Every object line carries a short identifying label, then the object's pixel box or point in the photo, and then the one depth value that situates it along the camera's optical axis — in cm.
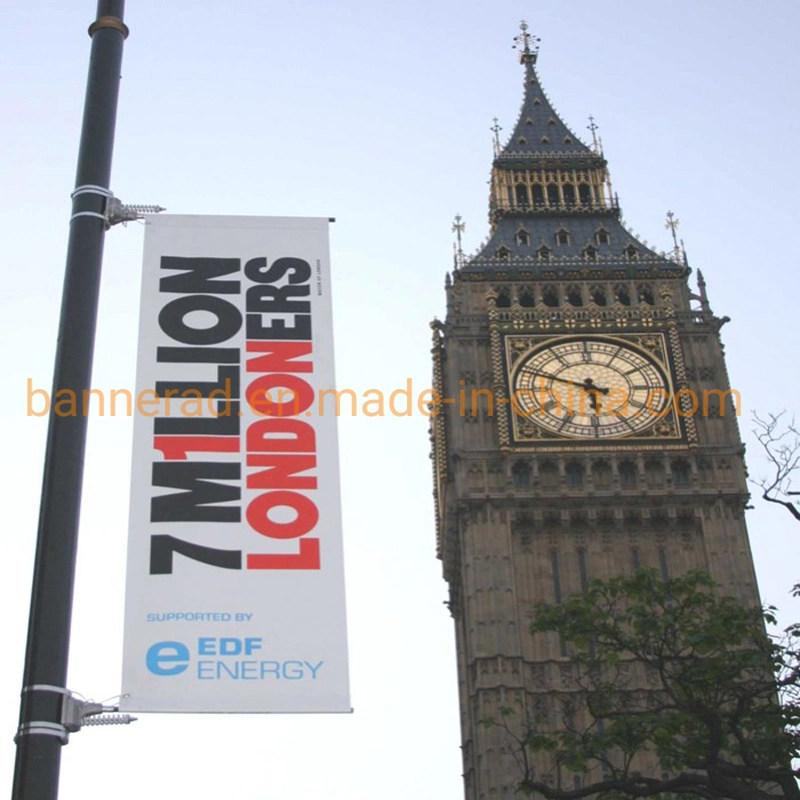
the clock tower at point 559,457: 5919
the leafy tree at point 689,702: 2197
